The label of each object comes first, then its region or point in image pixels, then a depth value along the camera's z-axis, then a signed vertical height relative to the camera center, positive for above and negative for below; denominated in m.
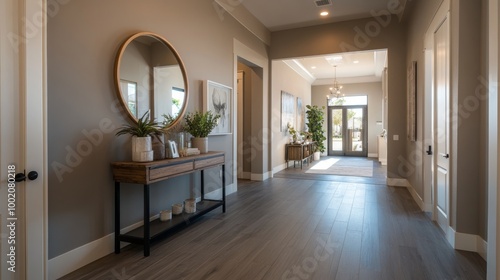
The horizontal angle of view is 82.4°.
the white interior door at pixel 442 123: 3.06 +0.15
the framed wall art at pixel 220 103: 4.46 +0.57
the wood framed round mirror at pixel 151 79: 2.92 +0.68
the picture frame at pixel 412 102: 4.70 +0.60
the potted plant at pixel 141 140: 2.77 -0.02
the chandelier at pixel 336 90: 10.81 +1.79
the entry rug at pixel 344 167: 7.54 -0.93
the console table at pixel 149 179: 2.65 -0.39
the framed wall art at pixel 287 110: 8.20 +0.84
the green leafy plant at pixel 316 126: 10.54 +0.40
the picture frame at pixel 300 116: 10.07 +0.75
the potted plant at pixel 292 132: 8.91 +0.15
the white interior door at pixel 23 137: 1.83 +0.01
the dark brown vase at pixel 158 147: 3.03 -0.10
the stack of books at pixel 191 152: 3.45 -0.17
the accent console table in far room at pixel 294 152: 8.51 -0.45
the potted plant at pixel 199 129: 3.86 +0.11
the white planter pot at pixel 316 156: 10.80 -0.73
